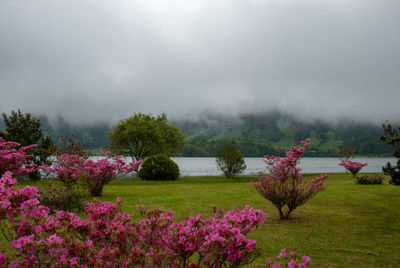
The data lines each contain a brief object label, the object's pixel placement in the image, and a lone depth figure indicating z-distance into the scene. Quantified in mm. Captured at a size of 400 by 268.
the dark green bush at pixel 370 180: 25891
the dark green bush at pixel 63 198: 10742
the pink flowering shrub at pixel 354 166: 34025
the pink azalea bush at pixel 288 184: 10195
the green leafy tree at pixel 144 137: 45625
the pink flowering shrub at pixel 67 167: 16953
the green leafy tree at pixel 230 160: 38531
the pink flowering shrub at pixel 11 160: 12781
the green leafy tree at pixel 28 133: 30125
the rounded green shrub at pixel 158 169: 34188
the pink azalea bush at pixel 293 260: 2469
